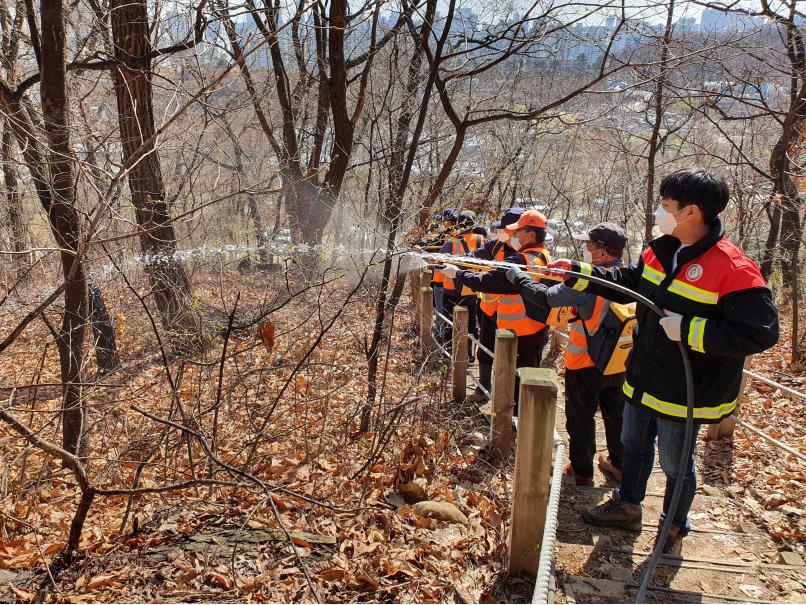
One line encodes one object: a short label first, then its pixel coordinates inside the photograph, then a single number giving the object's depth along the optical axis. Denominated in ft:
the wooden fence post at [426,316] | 25.09
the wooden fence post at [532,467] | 9.09
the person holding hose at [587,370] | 12.17
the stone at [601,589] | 9.16
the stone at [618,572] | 9.91
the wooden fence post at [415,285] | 33.95
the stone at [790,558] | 10.52
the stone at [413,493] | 12.71
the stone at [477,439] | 16.20
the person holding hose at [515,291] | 15.72
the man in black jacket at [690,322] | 8.43
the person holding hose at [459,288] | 25.39
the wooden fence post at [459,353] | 19.62
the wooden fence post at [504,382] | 14.76
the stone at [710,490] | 14.02
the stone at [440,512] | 11.83
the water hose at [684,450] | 8.78
